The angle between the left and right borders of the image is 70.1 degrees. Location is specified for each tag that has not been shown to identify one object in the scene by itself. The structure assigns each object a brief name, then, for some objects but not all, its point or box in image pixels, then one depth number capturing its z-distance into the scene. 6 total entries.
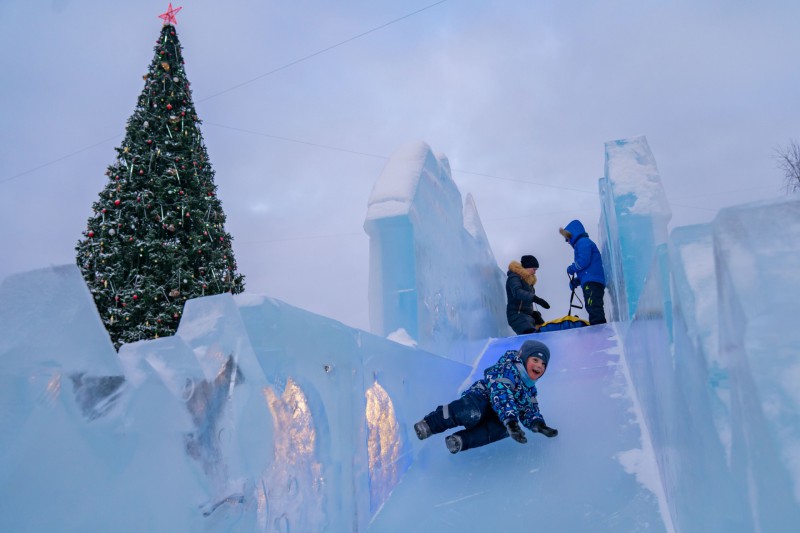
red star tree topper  9.31
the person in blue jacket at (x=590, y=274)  6.63
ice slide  2.54
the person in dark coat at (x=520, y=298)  7.50
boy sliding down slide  3.25
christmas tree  7.50
